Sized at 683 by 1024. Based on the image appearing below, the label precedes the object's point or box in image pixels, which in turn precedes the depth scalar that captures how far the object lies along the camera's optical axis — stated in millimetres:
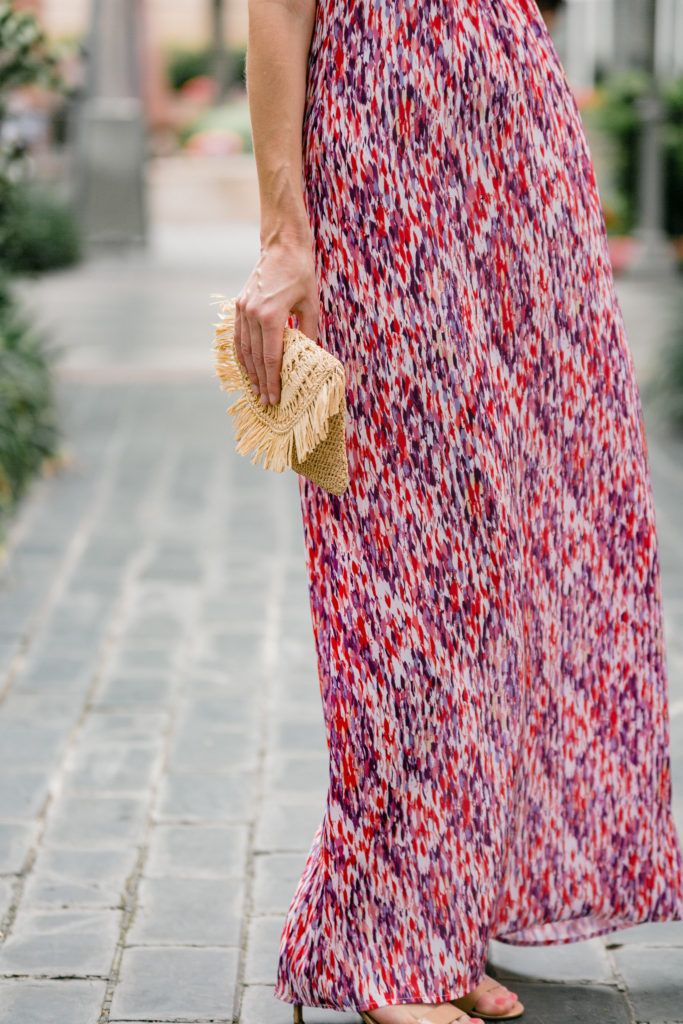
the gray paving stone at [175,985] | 3903
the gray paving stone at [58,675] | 6480
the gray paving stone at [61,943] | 4155
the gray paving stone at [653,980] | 3947
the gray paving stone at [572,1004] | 3883
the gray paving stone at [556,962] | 4135
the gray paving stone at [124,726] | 5916
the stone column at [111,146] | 25920
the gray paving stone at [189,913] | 4317
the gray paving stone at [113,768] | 5459
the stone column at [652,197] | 22534
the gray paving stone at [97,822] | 4992
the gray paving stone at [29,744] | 5680
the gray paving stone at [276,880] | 4548
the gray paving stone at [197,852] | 4767
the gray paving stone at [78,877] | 4559
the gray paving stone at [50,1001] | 3883
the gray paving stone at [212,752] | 5664
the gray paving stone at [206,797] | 5210
